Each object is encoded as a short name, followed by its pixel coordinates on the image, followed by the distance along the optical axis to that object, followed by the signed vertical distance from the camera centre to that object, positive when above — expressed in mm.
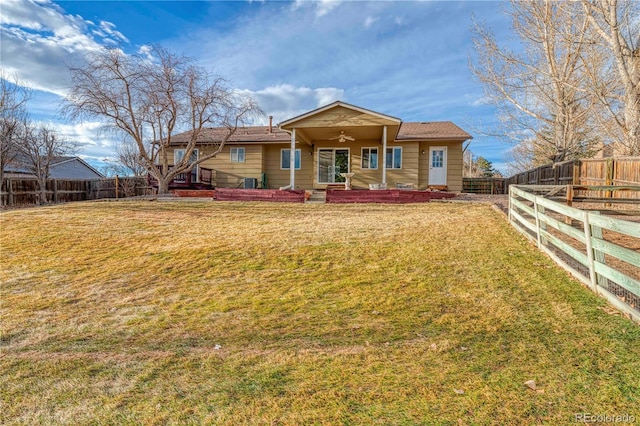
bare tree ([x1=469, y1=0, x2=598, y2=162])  12609 +5071
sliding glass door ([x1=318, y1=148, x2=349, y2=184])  16891 +1577
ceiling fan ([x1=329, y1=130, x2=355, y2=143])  14539 +2627
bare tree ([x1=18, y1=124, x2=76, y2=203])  18594 +2604
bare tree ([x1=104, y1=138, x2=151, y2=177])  35656 +3544
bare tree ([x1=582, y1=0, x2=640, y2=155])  9250 +4213
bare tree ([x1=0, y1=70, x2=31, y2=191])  16750 +4175
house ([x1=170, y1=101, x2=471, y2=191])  15859 +1921
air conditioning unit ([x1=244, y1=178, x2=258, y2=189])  17016 +569
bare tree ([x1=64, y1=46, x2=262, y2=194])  12930 +4075
